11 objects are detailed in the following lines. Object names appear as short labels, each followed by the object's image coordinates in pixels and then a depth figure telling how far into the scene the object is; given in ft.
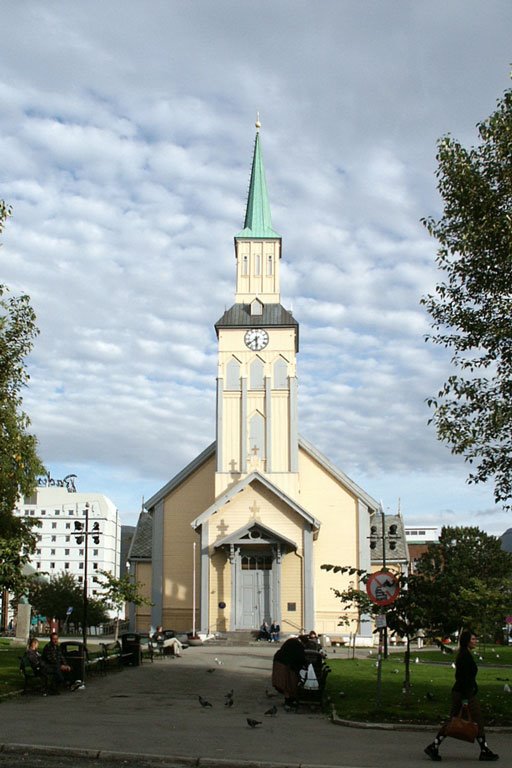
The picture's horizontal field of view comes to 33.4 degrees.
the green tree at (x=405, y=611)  54.49
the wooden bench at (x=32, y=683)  62.39
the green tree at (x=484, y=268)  56.65
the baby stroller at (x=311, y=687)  54.85
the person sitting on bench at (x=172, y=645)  100.99
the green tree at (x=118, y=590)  107.96
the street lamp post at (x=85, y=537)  82.20
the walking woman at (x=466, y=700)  37.68
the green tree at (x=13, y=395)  69.77
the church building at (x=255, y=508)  137.08
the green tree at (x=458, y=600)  53.26
